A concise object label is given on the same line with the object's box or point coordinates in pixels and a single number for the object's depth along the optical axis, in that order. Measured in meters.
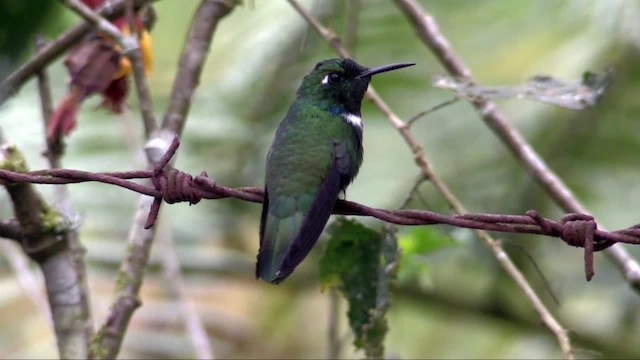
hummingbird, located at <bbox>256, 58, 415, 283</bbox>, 4.89
